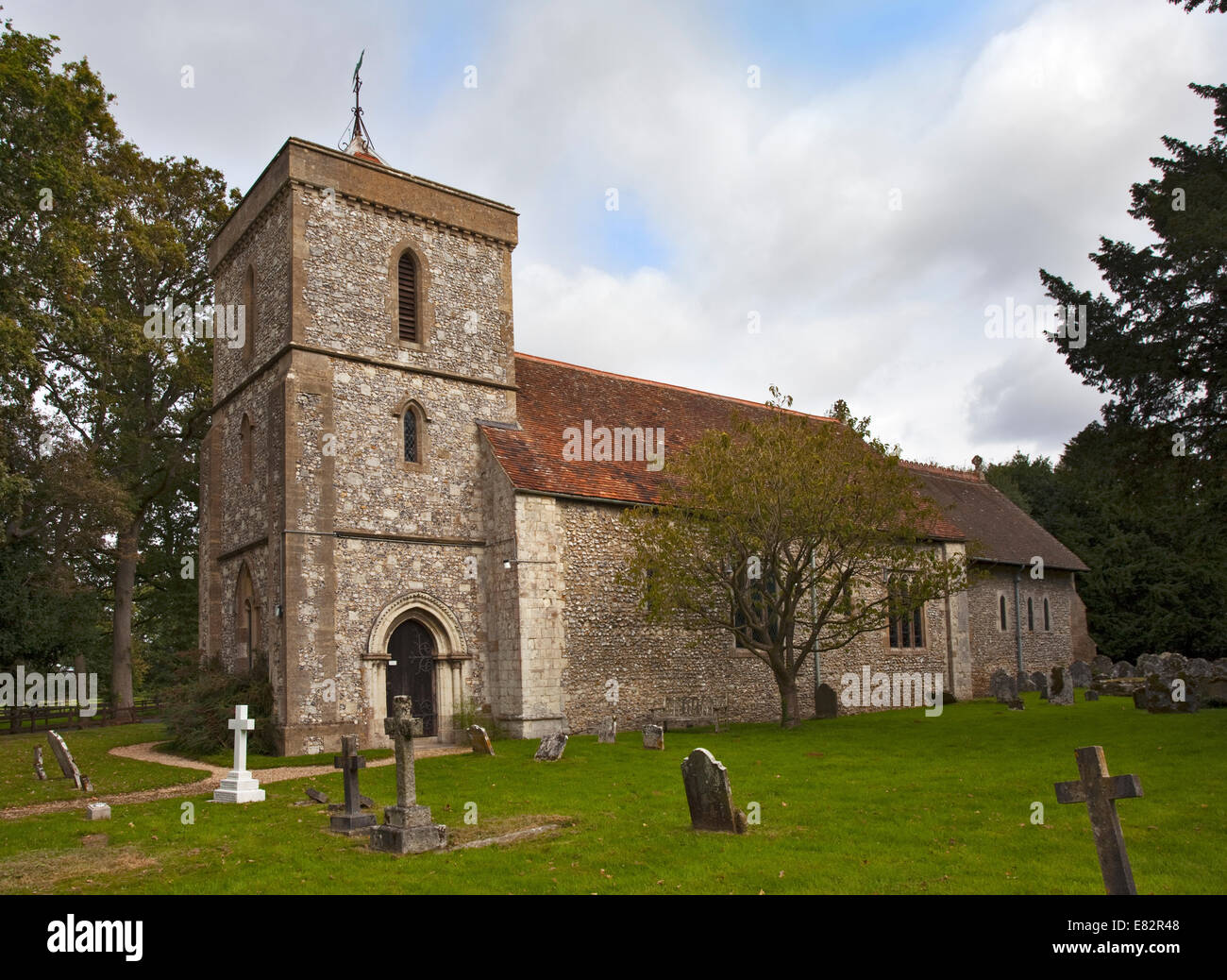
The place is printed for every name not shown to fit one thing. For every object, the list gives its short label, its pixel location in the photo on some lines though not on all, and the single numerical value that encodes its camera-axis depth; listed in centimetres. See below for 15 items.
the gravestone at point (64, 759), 1443
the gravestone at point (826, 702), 2294
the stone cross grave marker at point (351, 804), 988
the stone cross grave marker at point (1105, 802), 582
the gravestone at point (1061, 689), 2311
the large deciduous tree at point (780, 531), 1841
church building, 1798
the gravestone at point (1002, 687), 2412
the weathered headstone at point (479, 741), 1673
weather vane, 2178
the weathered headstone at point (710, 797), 911
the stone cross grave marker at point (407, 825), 871
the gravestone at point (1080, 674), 2634
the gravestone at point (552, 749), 1552
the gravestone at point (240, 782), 1216
